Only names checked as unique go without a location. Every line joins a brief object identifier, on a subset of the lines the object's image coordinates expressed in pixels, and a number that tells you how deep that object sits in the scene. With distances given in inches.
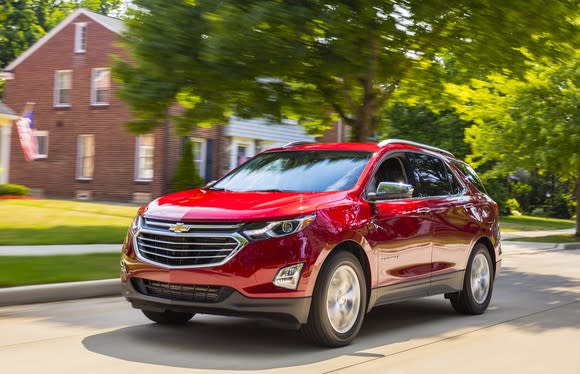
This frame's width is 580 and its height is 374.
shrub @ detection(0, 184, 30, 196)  1124.6
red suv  241.6
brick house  1259.8
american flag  1323.8
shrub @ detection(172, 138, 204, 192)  1128.2
